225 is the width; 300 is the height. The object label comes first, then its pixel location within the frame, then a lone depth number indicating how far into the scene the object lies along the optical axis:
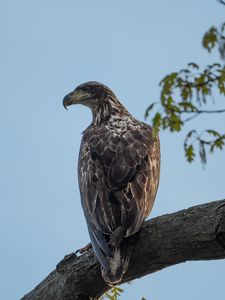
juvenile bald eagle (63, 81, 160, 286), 14.12
